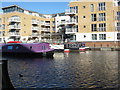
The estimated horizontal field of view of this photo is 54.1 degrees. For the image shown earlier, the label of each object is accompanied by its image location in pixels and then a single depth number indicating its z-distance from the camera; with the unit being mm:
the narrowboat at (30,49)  19118
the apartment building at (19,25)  43213
